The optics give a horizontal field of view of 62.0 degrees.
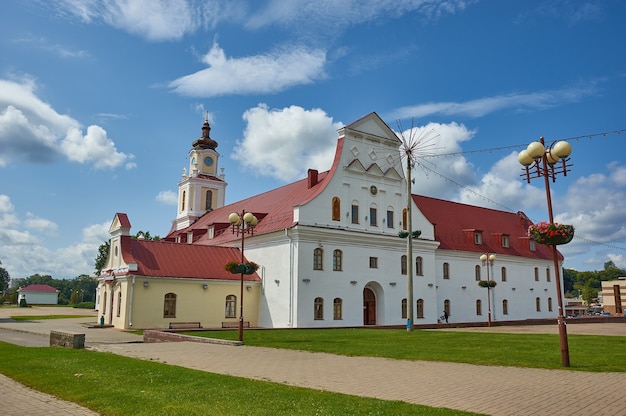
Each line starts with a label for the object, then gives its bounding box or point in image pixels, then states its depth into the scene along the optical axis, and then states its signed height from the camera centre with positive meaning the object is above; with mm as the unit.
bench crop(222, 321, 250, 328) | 36059 -1315
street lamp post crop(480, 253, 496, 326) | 38684 +3602
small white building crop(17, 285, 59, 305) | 112875 +2123
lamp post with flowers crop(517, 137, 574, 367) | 13416 +3638
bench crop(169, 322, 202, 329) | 34250 -1313
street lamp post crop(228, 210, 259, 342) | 23531 +3860
